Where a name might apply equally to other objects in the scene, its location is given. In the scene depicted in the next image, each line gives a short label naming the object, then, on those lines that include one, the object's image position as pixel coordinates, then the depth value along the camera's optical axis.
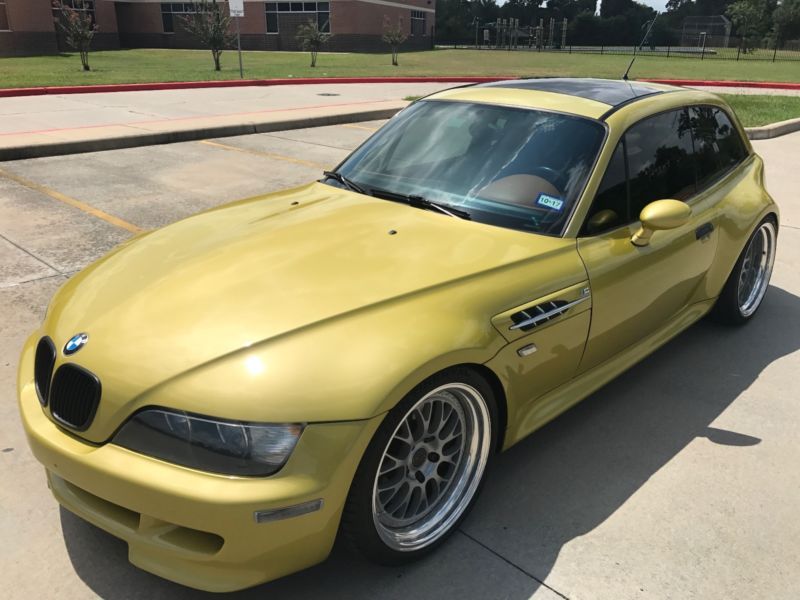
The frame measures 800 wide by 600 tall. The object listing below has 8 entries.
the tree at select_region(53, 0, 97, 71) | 22.03
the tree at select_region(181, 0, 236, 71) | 24.55
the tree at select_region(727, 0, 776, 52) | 65.50
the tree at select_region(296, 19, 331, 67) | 28.81
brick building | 49.88
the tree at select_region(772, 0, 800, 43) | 65.88
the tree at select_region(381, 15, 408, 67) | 33.44
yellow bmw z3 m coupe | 2.00
